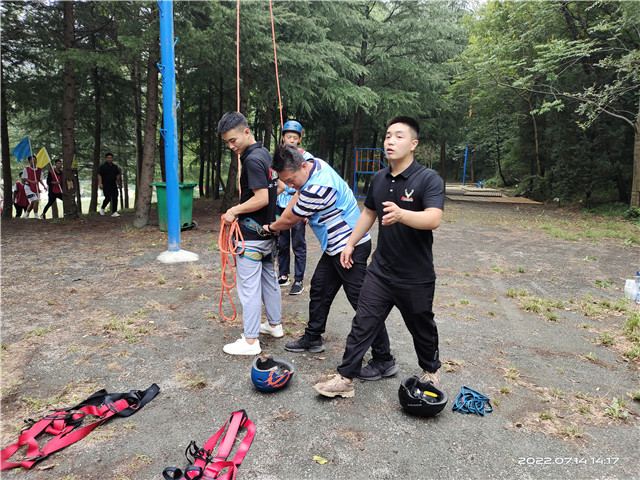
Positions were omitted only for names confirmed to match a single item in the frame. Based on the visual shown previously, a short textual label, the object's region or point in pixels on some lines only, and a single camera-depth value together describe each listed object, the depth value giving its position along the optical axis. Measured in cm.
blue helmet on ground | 302
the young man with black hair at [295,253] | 553
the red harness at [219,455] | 217
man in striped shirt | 325
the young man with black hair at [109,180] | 1195
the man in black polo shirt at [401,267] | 268
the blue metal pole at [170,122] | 668
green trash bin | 916
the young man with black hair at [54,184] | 1274
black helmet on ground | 276
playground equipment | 1893
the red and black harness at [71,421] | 236
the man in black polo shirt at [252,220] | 343
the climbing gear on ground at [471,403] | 290
